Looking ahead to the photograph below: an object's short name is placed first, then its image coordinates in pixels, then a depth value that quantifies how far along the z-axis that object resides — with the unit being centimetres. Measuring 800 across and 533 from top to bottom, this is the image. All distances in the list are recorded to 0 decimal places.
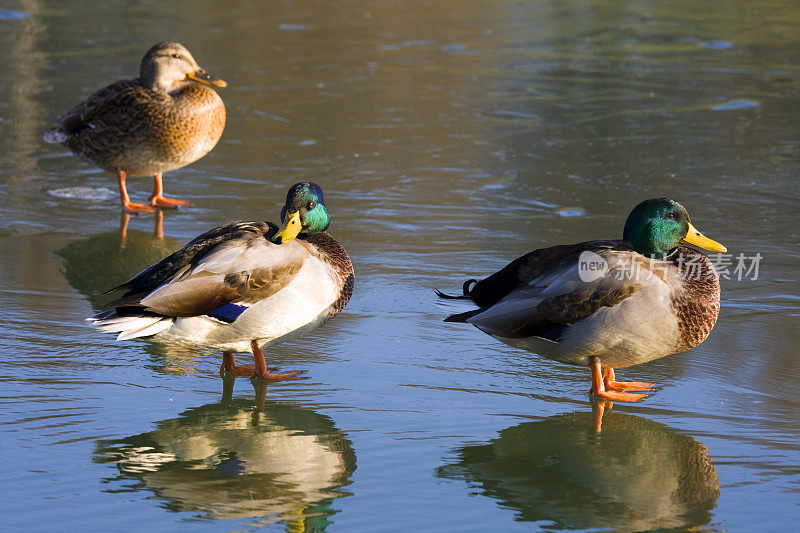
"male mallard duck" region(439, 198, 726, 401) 826
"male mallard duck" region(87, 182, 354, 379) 837
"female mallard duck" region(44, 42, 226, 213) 1434
